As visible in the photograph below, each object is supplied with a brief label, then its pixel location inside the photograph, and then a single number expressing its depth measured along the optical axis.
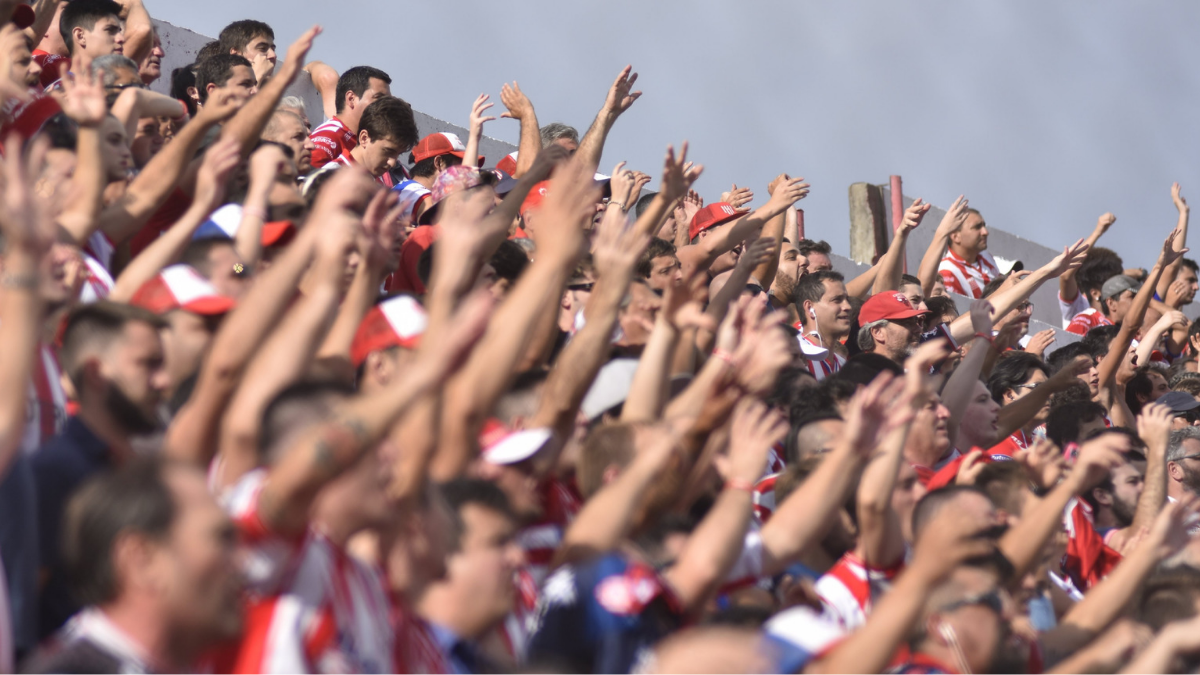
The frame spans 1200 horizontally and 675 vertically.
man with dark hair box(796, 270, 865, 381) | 15.87
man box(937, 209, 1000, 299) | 21.97
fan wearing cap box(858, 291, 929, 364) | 15.68
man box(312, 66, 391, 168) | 15.11
